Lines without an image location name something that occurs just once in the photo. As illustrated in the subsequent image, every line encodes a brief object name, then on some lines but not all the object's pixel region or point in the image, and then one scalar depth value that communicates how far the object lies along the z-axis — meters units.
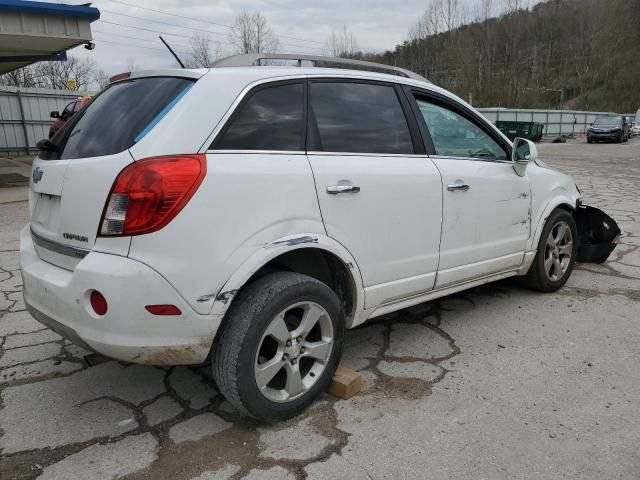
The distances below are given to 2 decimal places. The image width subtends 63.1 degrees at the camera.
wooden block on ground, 2.83
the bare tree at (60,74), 44.06
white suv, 2.22
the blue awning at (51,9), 9.81
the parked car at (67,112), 12.67
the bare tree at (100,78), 49.53
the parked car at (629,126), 37.81
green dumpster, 32.68
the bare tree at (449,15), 60.27
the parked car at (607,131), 32.88
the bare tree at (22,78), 37.22
